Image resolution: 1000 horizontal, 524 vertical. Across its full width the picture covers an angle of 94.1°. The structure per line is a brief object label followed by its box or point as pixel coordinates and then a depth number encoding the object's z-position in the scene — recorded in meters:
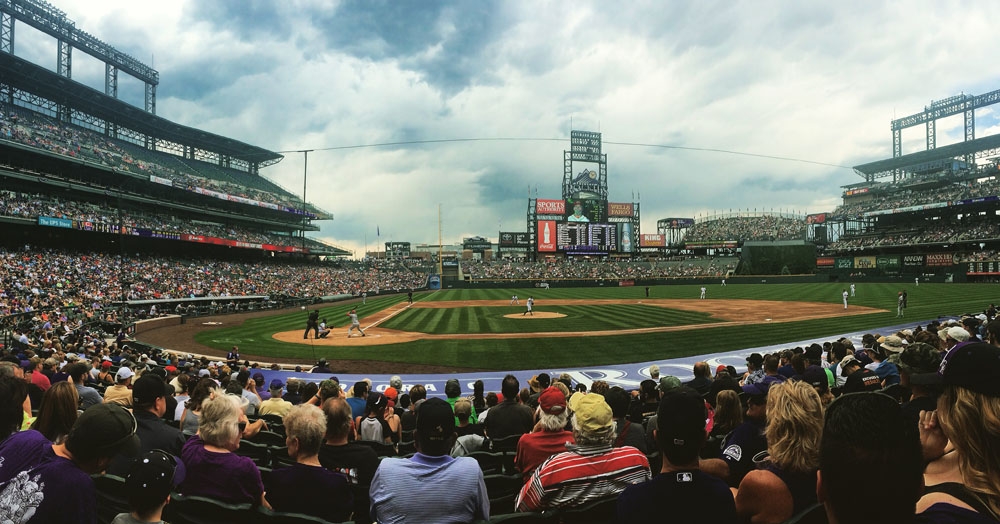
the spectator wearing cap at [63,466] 2.76
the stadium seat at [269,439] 6.21
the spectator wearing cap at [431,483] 3.35
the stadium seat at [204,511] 3.47
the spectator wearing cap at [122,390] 7.17
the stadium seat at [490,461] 5.09
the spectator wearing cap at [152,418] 4.72
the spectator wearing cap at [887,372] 7.64
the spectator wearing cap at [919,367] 4.14
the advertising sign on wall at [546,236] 88.75
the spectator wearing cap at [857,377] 6.03
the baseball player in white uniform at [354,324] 27.11
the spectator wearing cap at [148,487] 2.63
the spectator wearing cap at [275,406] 7.91
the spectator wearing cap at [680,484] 2.41
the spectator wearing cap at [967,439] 1.85
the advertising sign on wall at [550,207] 92.69
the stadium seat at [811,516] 2.53
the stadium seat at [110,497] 3.68
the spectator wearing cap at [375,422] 6.35
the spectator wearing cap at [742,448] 3.93
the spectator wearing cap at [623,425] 5.33
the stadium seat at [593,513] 3.27
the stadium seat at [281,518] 3.29
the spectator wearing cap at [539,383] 8.90
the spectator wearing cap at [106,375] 11.17
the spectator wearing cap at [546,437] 4.53
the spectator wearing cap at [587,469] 3.38
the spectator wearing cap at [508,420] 6.36
